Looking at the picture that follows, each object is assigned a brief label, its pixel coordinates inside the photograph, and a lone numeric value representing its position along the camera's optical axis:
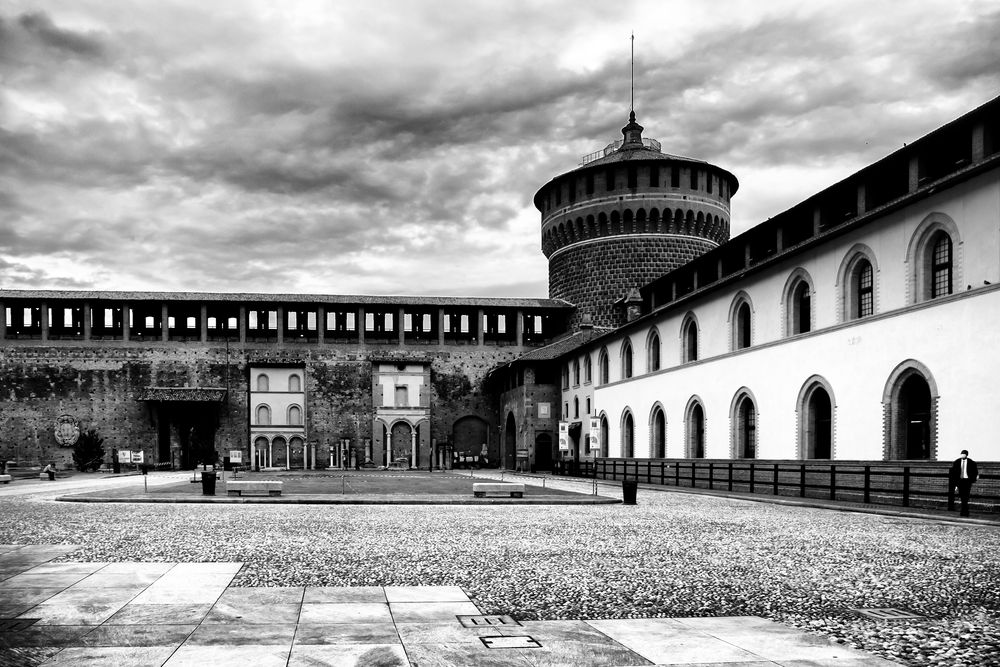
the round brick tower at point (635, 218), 55.66
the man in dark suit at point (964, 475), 17.61
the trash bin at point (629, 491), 21.84
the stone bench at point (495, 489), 23.20
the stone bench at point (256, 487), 23.20
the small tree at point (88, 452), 54.66
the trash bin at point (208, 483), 23.62
